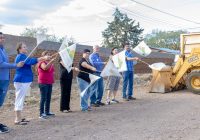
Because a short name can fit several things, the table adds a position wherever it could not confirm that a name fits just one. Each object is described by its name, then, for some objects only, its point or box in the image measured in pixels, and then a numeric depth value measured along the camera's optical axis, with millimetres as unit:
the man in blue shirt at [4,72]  7488
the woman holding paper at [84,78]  10172
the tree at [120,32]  54562
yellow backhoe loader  13883
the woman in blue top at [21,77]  8148
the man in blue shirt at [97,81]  10992
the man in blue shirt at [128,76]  12281
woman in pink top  8961
